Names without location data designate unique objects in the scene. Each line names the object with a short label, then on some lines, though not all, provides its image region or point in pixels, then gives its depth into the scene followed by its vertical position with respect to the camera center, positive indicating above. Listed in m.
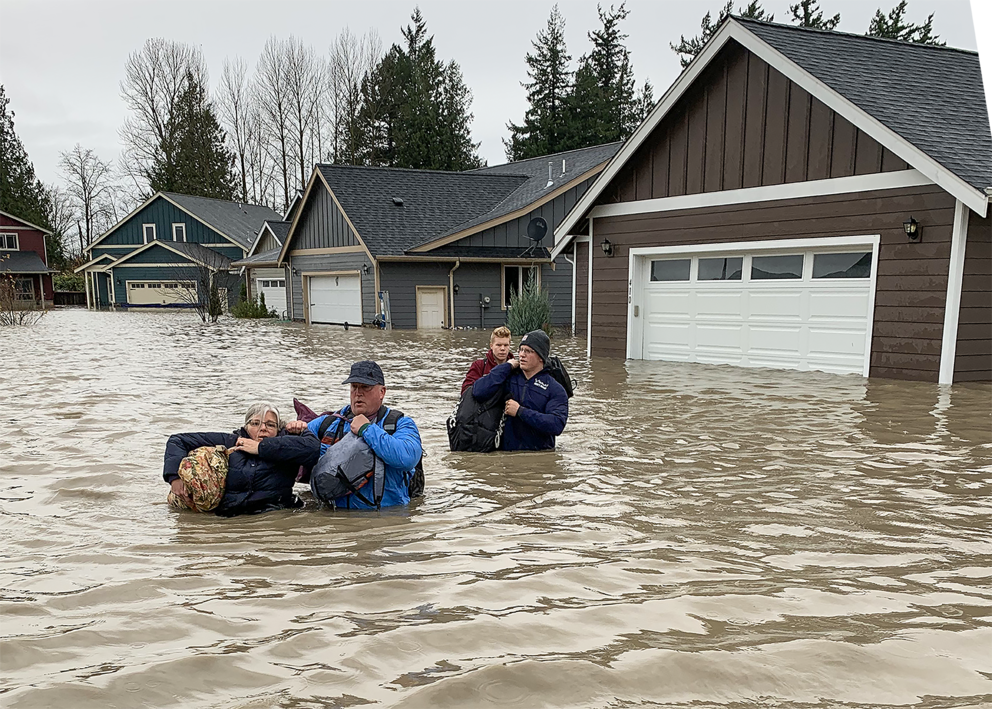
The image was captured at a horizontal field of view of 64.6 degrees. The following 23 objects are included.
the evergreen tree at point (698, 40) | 43.06 +13.34
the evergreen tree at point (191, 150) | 52.91 +8.42
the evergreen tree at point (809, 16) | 40.39 +13.54
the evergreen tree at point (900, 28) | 37.97 +12.20
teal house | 45.16 +1.37
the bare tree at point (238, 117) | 54.09 +10.84
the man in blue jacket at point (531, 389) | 6.87 -1.00
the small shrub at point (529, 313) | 20.70 -0.97
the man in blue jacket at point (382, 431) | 5.22 -1.05
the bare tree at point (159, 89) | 53.53 +12.60
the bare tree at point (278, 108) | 50.28 +10.87
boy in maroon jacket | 7.25 -0.74
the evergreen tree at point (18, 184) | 51.82 +6.01
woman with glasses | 5.20 -1.23
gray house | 27.09 +1.17
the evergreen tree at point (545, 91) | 47.38 +11.46
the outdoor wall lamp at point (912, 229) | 11.41 +0.72
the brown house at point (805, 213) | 11.38 +1.07
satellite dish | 26.08 +1.57
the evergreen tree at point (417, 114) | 47.25 +9.88
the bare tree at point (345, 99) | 49.03 +11.14
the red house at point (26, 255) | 47.19 +1.08
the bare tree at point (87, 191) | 61.59 +6.55
